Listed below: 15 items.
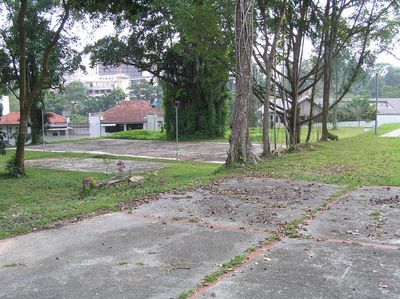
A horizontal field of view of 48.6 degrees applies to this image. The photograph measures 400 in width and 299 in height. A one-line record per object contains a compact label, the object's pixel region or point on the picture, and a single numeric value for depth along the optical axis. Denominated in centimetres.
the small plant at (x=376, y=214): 602
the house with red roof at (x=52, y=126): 4488
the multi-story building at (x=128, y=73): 12675
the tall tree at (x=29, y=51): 1358
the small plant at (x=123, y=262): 433
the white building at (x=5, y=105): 5219
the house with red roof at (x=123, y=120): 5127
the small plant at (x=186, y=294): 354
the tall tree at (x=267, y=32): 1440
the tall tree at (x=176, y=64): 2127
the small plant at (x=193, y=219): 601
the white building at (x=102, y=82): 10841
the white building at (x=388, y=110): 5712
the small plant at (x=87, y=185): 1041
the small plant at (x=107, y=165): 1508
